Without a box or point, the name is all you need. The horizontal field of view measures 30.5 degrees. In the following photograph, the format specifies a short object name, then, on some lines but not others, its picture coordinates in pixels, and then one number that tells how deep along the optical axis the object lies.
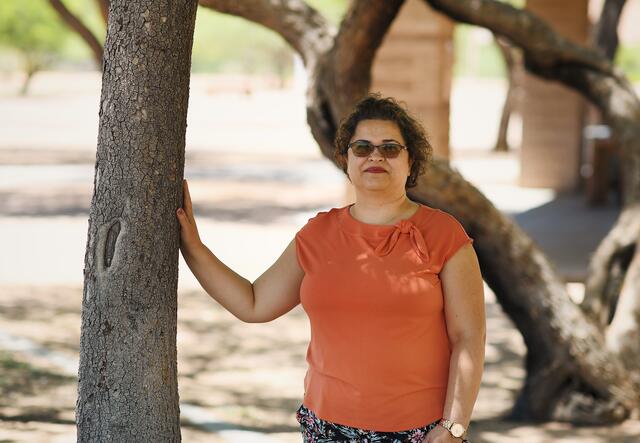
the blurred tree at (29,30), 58.04
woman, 3.41
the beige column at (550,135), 21.33
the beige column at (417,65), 15.20
